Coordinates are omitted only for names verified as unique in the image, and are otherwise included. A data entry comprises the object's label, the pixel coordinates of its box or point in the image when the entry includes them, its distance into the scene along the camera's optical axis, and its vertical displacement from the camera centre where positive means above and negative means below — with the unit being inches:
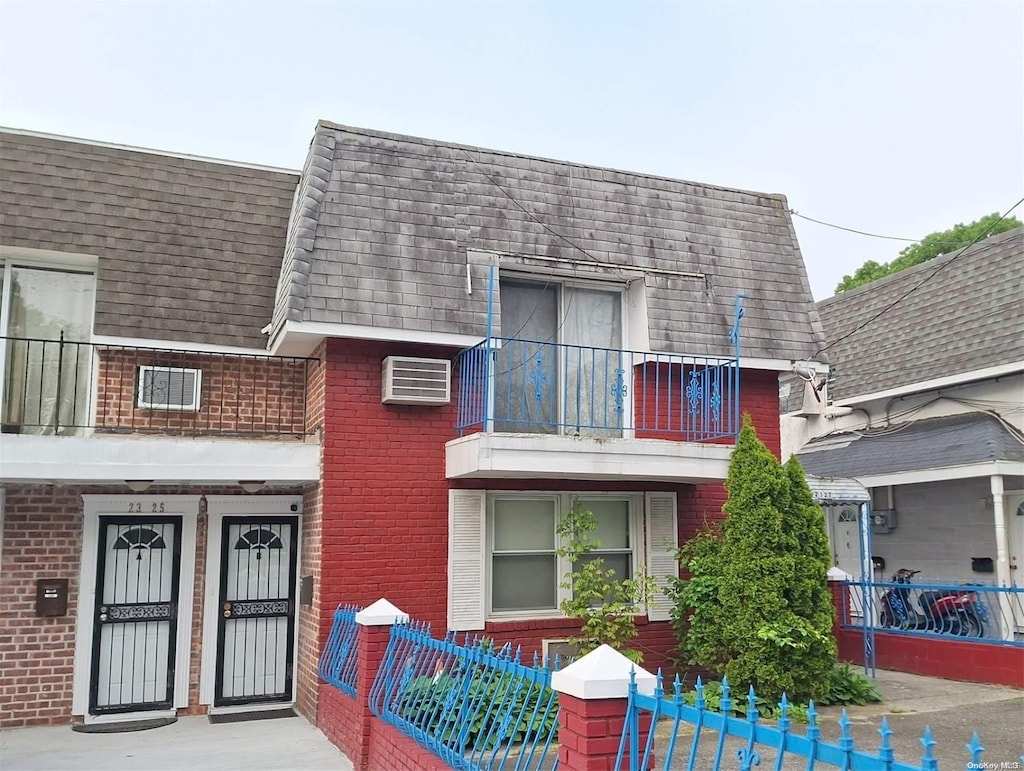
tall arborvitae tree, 329.4 -26.4
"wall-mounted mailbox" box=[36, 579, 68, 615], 362.3 -31.0
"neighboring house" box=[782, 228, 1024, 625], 508.4 +68.5
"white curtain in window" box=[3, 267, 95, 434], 378.3 +70.2
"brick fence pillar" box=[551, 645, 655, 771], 158.1 -33.1
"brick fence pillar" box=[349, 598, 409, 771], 285.6 -42.6
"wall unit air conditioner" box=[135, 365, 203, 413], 375.9 +55.9
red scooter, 434.6 -46.6
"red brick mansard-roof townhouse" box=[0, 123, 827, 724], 356.8 +58.1
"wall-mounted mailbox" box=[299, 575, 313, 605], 365.0 -28.9
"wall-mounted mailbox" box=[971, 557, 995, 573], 522.6 -26.1
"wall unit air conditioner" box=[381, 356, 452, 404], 357.7 +56.0
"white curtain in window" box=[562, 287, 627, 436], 402.3 +74.9
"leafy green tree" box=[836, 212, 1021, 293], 1232.8 +391.7
